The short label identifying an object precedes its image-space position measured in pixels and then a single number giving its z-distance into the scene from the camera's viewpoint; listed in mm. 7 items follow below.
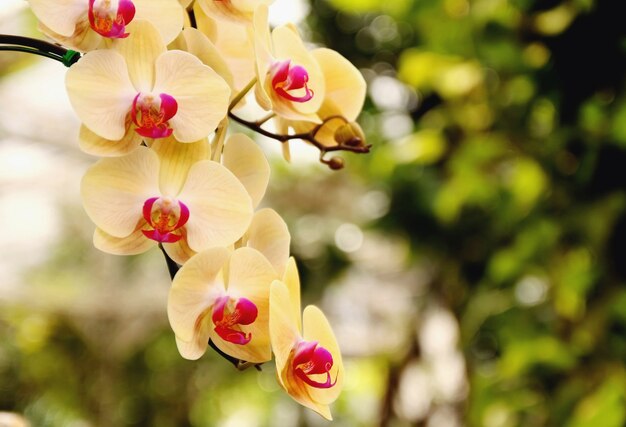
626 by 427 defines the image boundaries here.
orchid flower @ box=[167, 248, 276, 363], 907
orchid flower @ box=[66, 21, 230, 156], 902
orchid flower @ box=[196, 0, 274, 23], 958
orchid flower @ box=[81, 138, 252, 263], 910
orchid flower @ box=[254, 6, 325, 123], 958
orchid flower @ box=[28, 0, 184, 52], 891
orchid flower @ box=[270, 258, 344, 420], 904
